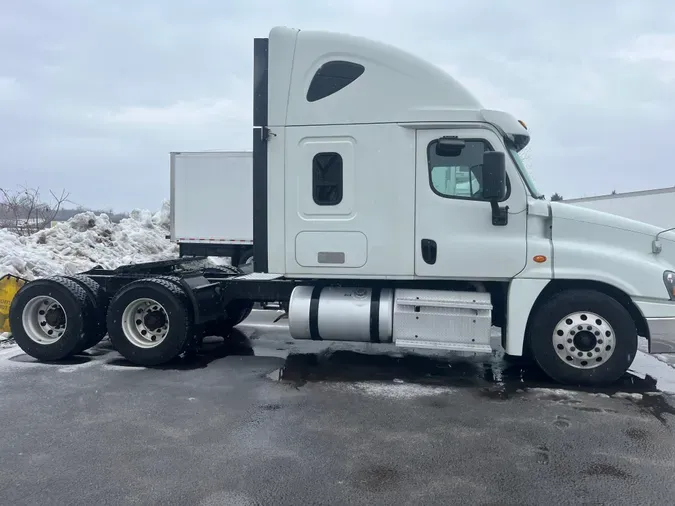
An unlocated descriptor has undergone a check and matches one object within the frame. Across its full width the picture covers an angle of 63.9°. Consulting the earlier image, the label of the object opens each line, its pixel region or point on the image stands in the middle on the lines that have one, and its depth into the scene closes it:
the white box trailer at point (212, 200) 13.95
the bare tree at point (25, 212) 22.19
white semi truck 6.07
